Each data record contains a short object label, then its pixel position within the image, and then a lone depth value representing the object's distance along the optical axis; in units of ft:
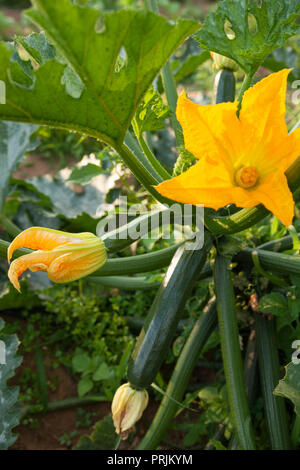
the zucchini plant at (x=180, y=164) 2.84
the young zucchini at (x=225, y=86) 4.75
